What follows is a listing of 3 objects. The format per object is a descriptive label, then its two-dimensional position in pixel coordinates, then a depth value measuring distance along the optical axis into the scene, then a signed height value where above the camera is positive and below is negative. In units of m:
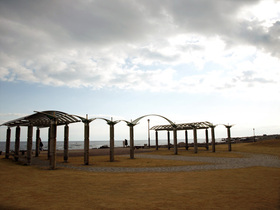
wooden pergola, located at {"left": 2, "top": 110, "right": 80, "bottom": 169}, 16.91 +0.72
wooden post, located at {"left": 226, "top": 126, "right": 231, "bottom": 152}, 34.72 -1.54
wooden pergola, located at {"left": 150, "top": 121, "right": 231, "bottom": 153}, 31.77 +0.72
